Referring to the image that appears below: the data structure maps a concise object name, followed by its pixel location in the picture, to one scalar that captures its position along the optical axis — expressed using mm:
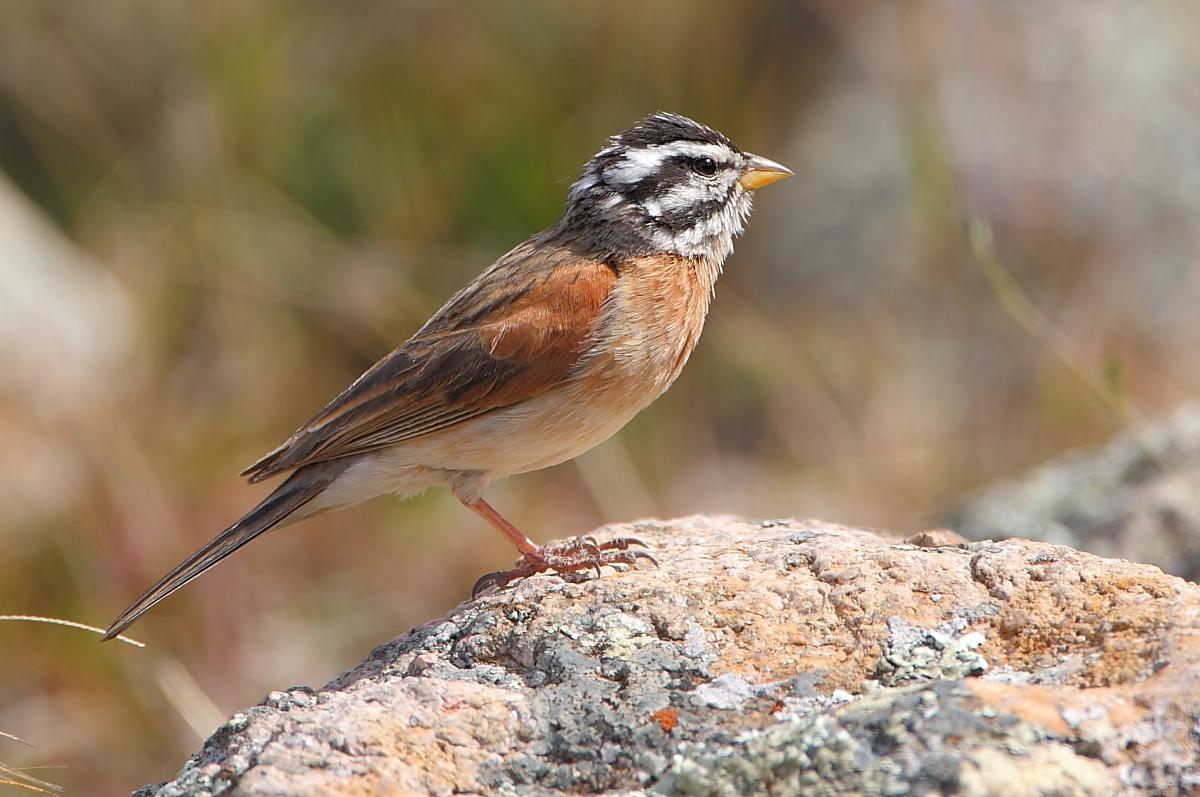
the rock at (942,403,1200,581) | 11344
